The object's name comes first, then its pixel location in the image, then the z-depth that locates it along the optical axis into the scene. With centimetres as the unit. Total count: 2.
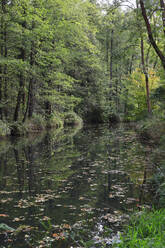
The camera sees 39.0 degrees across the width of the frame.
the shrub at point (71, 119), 3021
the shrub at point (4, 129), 1558
